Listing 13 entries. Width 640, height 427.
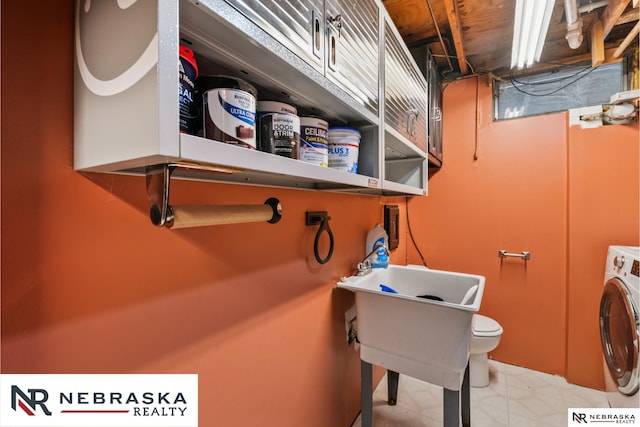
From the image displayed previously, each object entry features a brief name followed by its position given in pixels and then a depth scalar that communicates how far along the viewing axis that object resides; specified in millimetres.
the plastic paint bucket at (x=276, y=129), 680
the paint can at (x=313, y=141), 818
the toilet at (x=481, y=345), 1797
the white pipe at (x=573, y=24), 1472
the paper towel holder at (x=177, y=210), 506
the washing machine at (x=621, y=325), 1398
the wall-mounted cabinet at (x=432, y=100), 2053
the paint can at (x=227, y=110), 513
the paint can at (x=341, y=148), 974
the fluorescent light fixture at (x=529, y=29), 1292
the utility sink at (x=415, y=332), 1194
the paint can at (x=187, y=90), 475
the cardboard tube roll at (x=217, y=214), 572
